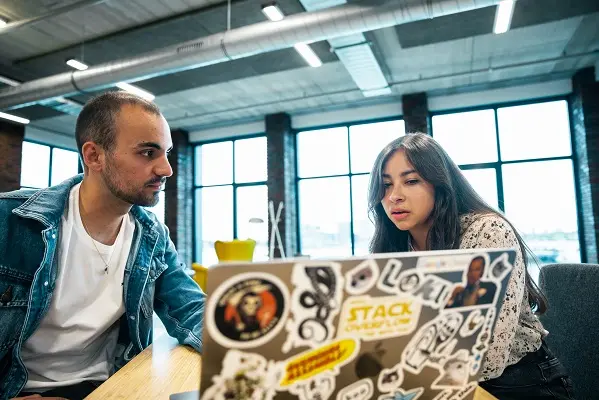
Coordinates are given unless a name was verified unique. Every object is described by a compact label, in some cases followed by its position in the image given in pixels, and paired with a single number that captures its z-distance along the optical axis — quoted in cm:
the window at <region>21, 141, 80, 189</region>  774
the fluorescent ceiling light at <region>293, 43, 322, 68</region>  468
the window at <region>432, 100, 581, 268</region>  627
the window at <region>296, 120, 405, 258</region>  730
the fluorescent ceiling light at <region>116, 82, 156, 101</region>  588
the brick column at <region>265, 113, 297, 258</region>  735
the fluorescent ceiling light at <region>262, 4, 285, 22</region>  404
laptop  40
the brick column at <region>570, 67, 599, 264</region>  571
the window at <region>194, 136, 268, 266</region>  796
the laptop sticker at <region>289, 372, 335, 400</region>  45
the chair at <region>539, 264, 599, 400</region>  111
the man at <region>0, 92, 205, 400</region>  105
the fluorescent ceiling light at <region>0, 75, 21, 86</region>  571
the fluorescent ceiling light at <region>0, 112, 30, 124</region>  630
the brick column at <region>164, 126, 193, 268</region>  801
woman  103
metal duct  359
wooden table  80
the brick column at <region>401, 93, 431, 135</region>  671
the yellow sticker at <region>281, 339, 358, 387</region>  43
